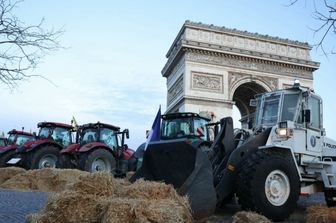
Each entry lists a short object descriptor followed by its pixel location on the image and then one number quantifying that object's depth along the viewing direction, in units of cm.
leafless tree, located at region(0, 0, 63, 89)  569
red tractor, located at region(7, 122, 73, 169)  1277
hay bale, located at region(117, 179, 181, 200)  441
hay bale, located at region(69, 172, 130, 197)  452
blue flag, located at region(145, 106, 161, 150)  1187
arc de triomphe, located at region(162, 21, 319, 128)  3014
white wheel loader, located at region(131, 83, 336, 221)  552
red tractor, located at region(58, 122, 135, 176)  1188
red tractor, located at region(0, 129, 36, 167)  1775
